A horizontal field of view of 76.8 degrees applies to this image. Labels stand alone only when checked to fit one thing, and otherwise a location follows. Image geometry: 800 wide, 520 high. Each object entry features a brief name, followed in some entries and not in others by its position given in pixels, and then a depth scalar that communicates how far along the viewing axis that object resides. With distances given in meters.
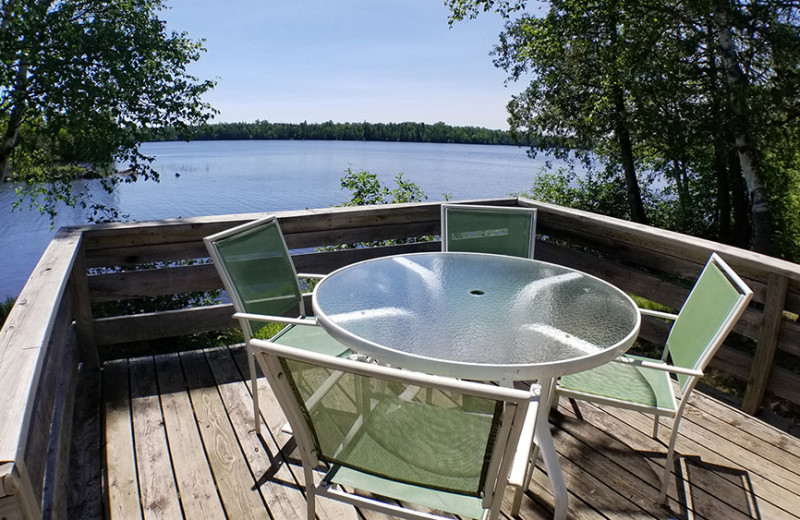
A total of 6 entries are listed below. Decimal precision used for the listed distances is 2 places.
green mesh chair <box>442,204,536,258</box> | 2.86
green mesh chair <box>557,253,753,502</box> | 1.59
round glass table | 1.44
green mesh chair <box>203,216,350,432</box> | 2.08
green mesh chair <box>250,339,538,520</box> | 1.00
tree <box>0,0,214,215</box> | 5.61
